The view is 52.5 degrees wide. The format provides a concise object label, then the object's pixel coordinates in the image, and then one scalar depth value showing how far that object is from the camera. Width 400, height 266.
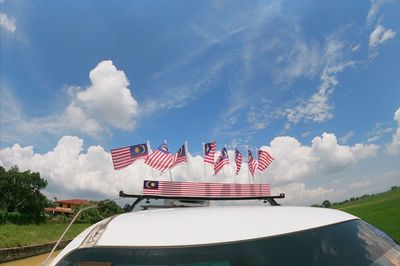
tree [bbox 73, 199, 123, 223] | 78.53
